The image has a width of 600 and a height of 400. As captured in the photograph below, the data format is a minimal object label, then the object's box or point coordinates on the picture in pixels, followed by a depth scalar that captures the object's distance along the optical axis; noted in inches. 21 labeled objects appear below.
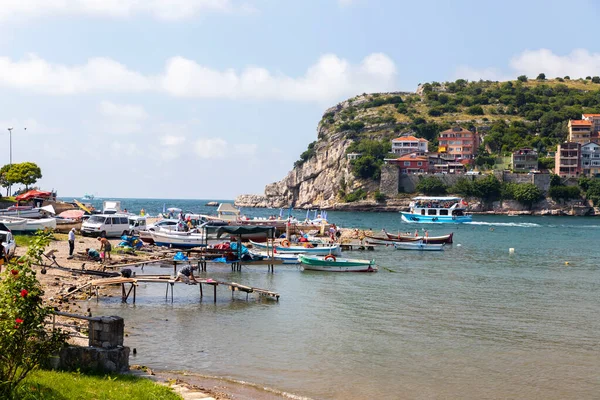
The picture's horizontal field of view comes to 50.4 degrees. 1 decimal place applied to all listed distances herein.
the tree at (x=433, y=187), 6515.8
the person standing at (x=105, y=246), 1430.9
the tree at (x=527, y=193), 6186.0
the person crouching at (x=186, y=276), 1073.5
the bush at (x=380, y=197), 6771.7
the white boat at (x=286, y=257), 1791.3
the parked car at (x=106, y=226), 1989.4
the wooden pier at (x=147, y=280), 1027.9
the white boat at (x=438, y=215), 4950.8
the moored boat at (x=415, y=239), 2573.8
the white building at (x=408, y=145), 7450.8
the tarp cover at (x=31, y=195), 2795.3
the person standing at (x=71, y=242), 1430.2
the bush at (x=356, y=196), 6963.6
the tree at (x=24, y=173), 3545.8
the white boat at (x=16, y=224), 1687.6
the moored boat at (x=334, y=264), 1656.0
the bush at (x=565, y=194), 6254.9
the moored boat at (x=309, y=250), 1909.4
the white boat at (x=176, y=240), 1982.0
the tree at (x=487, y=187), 6353.3
